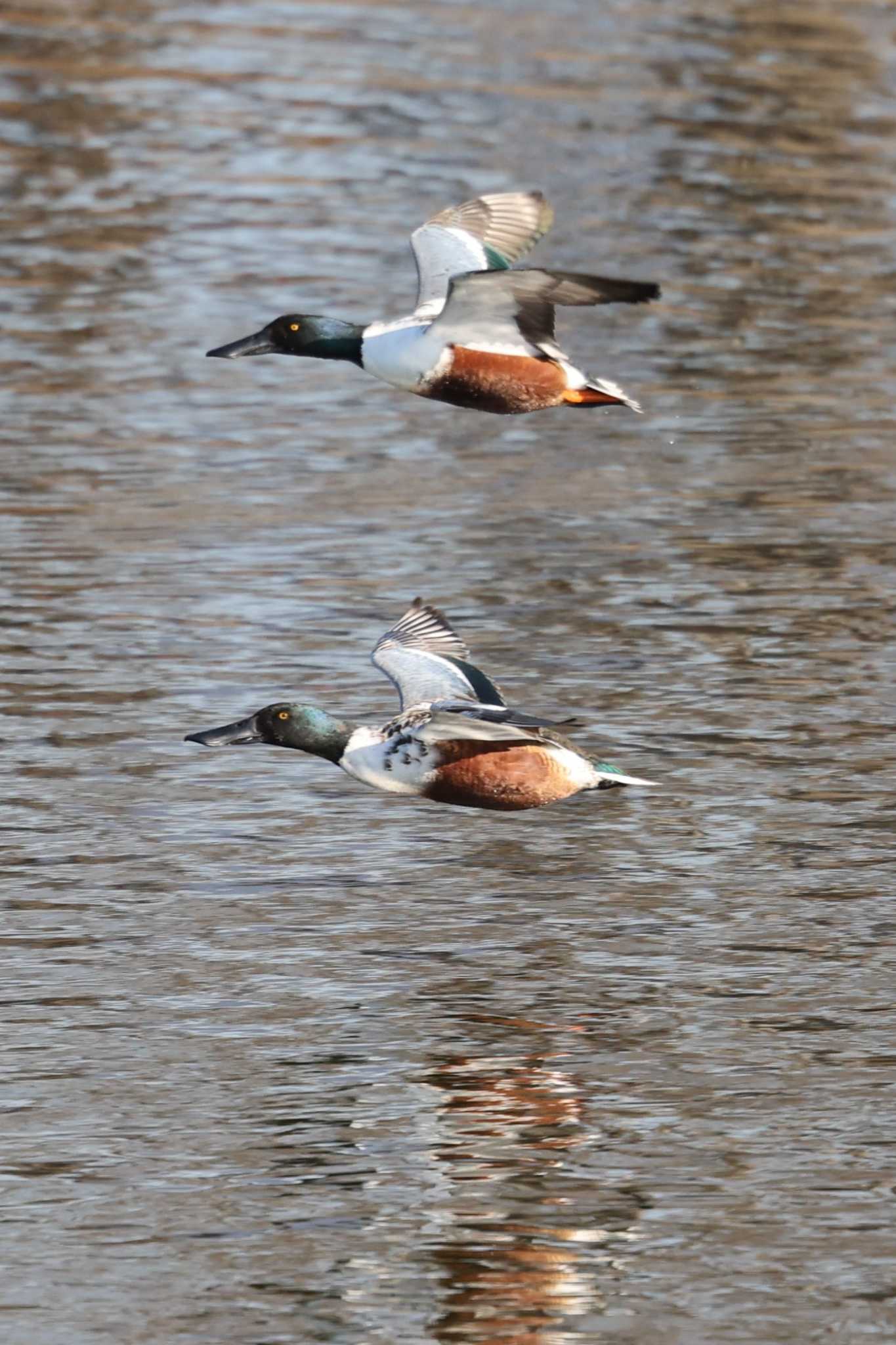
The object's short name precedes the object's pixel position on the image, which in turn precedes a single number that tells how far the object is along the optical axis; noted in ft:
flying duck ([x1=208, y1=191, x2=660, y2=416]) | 58.08
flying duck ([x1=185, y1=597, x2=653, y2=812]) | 52.11
